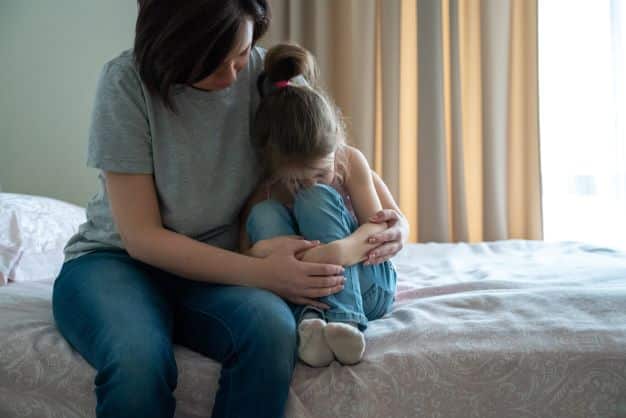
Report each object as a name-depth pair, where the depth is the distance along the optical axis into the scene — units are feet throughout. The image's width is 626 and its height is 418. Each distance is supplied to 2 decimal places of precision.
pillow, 5.08
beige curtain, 8.36
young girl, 3.25
